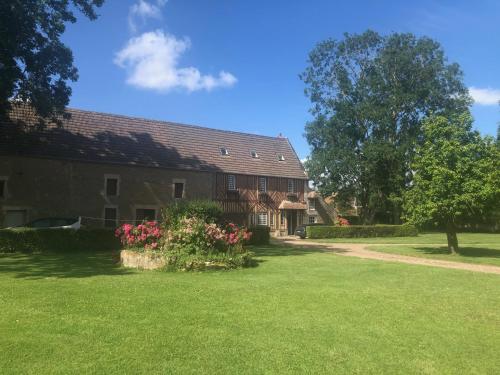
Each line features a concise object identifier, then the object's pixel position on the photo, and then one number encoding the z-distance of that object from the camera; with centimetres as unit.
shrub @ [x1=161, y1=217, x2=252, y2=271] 1285
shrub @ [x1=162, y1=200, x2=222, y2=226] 1527
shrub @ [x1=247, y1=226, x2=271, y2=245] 2600
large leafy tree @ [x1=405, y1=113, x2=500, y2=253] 1852
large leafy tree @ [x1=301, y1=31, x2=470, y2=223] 4003
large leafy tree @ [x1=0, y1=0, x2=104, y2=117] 1856
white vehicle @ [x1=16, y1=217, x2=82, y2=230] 2330
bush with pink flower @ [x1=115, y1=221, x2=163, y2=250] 1432
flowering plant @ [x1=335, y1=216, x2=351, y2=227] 4144
